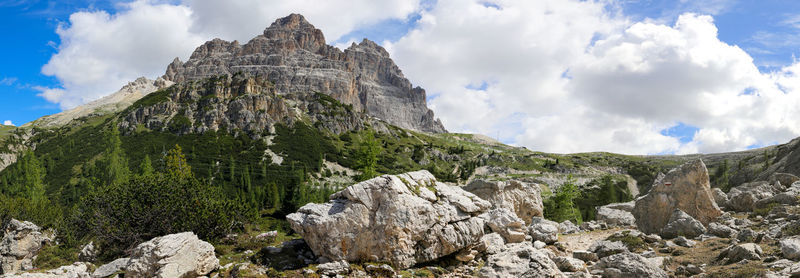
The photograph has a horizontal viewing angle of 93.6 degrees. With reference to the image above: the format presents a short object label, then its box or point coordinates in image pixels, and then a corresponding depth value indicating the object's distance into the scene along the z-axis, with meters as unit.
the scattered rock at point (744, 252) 14.64
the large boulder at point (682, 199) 25.23
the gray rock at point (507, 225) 22.03
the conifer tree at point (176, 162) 65.81
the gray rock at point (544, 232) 23.08
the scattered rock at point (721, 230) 20.62
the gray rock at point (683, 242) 19.65
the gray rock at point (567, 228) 30.58
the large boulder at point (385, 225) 17.75
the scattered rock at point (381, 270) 16.66
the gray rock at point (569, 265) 16.66
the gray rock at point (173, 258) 16.38
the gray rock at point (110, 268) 19.73
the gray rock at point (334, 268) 16.56
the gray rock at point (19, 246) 37.47
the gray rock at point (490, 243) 19.69
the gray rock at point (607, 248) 19.36
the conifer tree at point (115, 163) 76.56
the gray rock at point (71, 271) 18.22
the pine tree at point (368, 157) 45.66
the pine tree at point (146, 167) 73.24
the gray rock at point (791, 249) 13.56
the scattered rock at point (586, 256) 19.05
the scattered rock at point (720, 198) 30.56
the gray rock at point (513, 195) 32.00
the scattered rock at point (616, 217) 32.75
